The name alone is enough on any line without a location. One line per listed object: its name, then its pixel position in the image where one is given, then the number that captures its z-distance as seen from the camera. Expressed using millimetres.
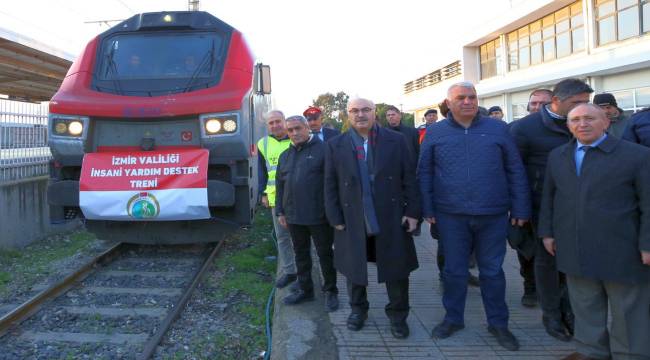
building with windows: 17906
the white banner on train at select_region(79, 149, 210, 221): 5738
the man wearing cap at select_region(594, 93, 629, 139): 4758
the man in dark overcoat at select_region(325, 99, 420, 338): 3947
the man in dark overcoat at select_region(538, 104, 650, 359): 3002
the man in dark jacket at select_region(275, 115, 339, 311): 4621
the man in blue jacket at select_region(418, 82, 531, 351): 3738
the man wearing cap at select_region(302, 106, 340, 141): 5820
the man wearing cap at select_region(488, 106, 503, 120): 7985
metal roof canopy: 12587
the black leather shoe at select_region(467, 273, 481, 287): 5297
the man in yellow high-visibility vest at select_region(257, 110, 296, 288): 5469
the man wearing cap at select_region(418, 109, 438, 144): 8312
